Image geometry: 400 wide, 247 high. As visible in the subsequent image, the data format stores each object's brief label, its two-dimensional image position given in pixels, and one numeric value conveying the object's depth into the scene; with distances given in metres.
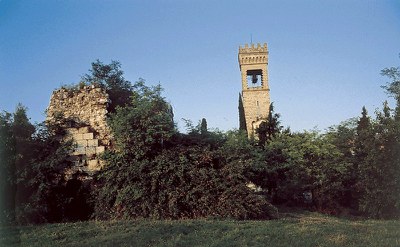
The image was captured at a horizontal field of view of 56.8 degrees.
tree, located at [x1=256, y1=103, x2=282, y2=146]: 28.22
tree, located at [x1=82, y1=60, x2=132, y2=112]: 23.95
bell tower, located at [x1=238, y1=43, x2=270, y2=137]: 48.16
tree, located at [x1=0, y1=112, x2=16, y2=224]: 12.43
